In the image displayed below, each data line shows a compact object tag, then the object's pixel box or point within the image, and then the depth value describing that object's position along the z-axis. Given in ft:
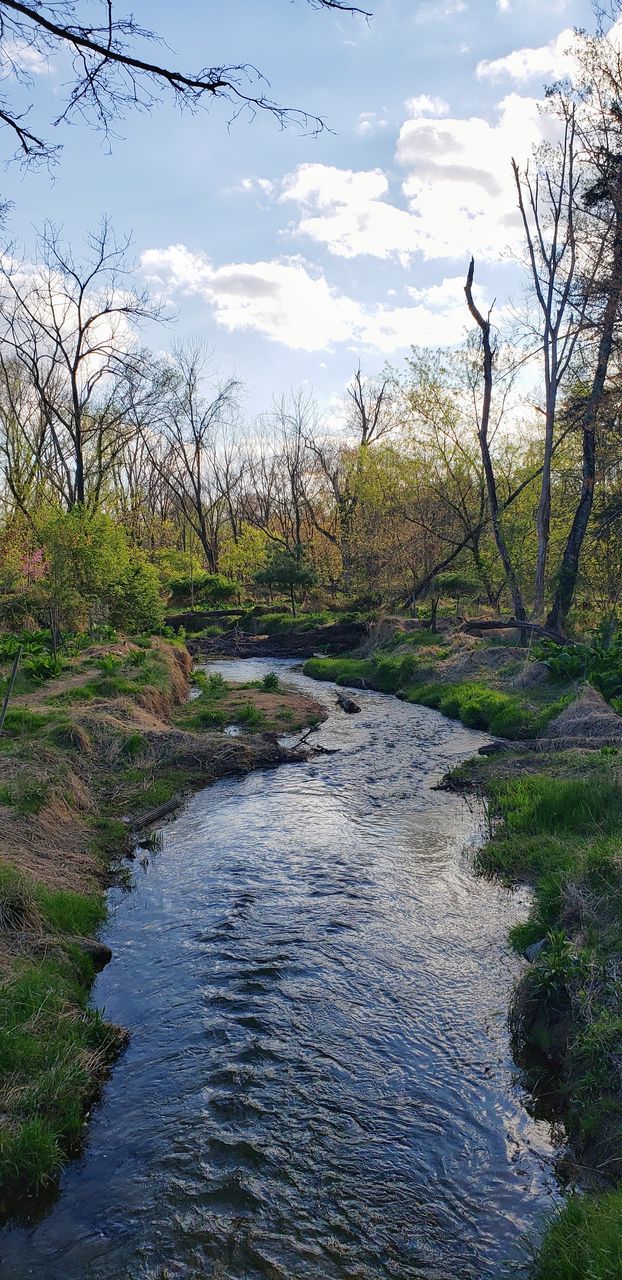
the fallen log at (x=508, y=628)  59.00
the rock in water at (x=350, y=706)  59.00
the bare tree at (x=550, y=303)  70.38
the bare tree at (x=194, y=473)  165.58
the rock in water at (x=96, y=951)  21.02
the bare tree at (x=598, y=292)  42.73
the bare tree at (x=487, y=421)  76.54
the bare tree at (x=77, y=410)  103.35
